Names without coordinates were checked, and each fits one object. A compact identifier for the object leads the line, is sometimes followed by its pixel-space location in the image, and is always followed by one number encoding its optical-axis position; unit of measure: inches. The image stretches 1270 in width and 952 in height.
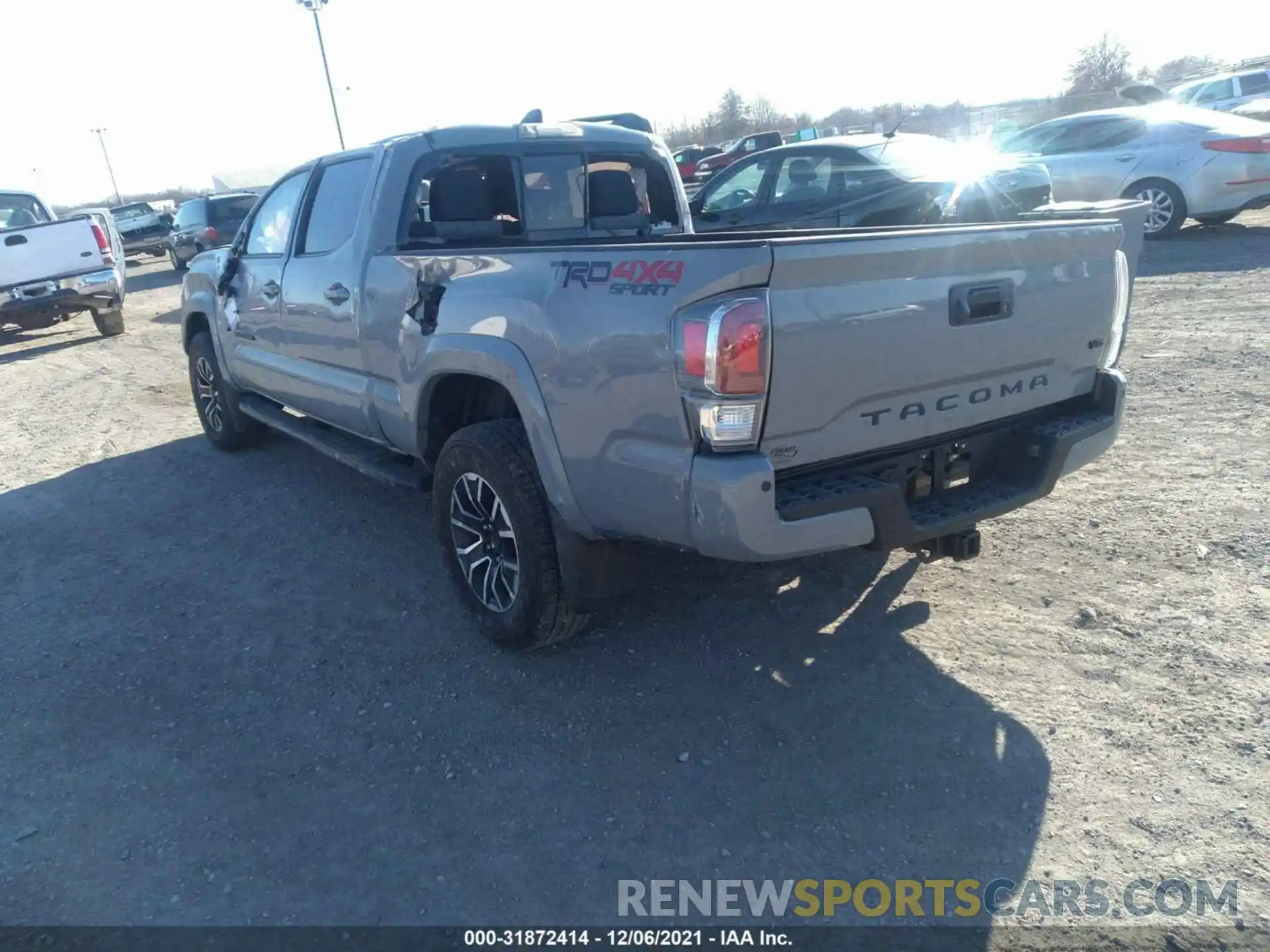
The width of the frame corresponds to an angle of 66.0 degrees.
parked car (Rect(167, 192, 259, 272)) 806.5
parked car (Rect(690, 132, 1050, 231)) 347.6
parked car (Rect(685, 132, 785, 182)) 1024.2
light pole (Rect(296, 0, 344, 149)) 1408.7
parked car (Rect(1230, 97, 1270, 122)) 698.2
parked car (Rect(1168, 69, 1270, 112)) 933.2
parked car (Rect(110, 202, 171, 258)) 1163.3
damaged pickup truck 113.1
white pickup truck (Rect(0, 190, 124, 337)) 470.0
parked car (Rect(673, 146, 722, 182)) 1160.8
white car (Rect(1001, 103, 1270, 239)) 451.5
